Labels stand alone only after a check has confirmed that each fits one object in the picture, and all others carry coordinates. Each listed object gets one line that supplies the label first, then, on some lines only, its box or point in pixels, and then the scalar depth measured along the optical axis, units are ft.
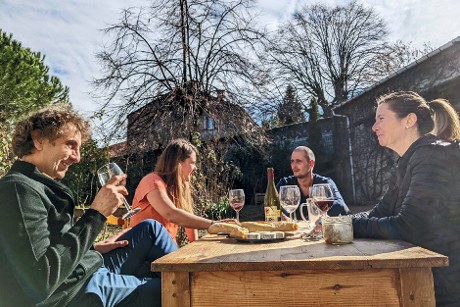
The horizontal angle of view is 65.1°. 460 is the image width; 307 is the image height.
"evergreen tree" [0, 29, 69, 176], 42.69
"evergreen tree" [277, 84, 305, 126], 37.47
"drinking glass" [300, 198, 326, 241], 5.91
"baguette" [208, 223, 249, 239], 5.90
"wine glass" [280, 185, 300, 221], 7.34
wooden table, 3.81
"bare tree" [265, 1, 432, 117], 66.28
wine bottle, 9.31
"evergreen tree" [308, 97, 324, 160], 46.70
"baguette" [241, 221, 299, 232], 6.68
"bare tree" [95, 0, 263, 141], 31.78
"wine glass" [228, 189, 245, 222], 8.27
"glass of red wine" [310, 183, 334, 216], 6.02
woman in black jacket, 4.90
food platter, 5.66
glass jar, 5.03
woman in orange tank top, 8.21
